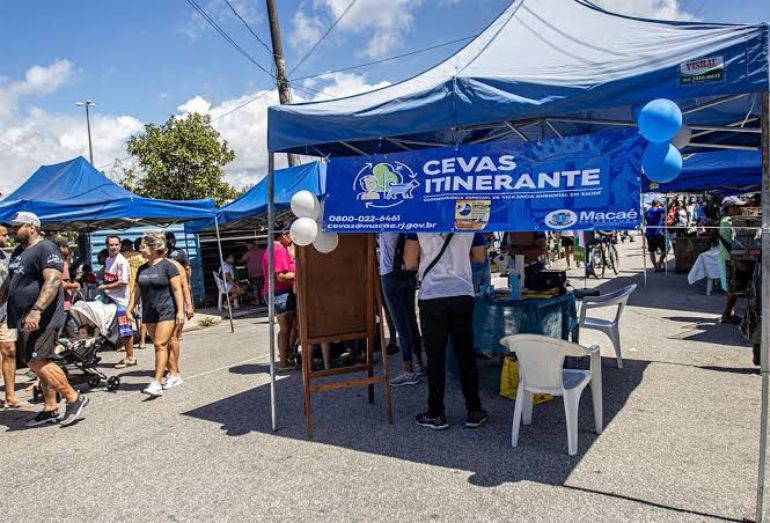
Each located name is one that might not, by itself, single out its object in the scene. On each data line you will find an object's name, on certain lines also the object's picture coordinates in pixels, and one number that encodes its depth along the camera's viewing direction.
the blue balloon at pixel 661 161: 3.35
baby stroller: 6.27
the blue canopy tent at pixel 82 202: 9.34
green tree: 21.09
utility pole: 12.28
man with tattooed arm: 4.90
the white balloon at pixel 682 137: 4.06
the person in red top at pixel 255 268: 14.16
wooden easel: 4.59
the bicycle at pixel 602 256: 14.12
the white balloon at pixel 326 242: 4.61
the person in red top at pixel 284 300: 6.46
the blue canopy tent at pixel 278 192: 11.57
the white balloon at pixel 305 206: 4.57
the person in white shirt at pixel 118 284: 7.66
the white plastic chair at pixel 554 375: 3.84
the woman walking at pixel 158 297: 5.85
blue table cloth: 5.14
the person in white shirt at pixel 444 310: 4.25
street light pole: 31.90
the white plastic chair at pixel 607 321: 5.87
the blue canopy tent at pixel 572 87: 3.01
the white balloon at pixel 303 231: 4.38
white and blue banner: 3.49
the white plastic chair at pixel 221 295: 11.85
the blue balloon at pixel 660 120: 3.11
